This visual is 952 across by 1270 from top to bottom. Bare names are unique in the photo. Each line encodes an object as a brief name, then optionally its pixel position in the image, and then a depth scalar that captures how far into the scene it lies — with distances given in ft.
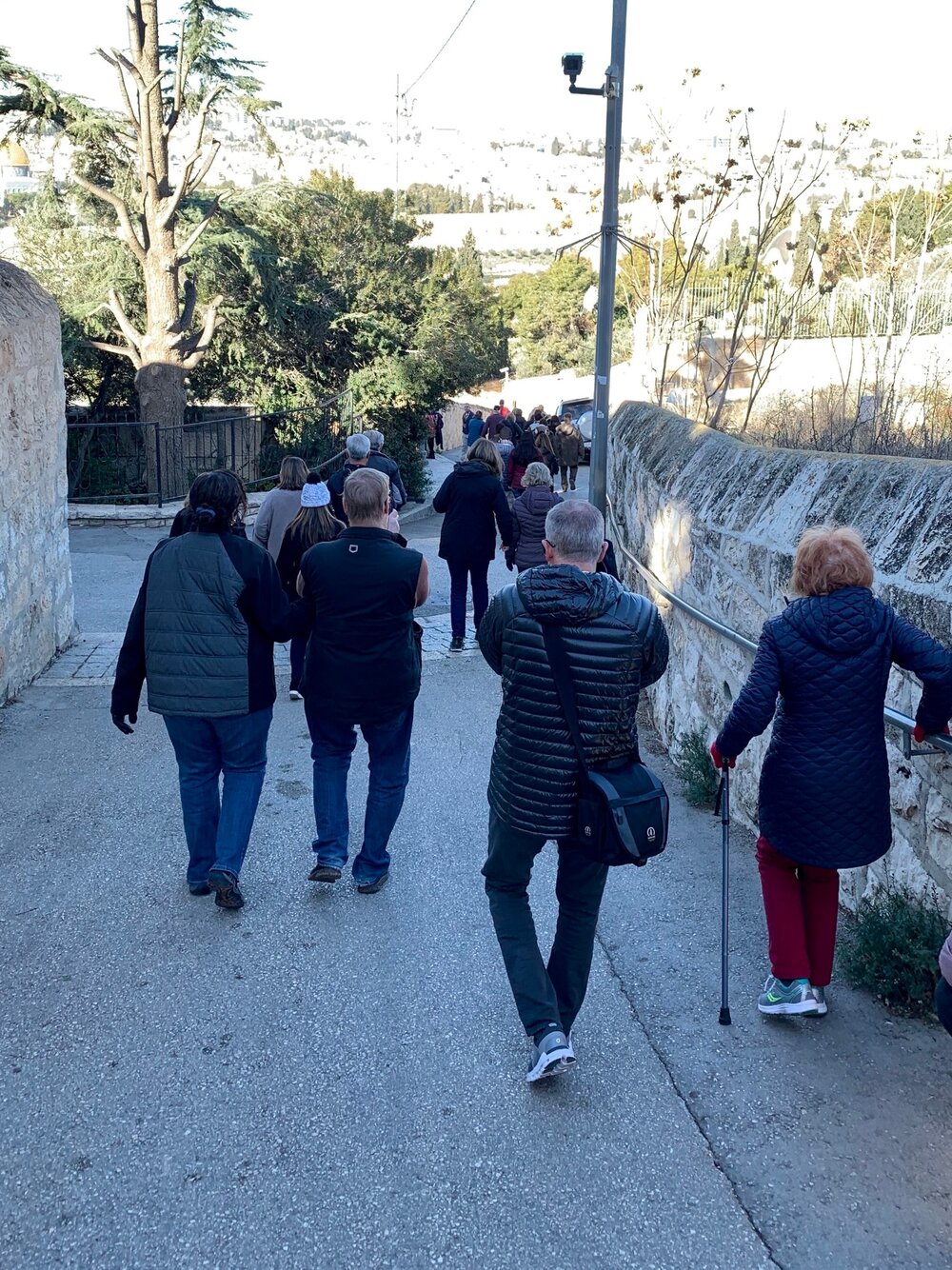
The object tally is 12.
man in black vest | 15.65
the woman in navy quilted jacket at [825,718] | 11.88
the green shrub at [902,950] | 12.63
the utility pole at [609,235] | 35.70
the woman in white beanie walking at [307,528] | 21.84
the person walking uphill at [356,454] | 27.25
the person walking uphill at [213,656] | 15.30
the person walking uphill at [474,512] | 30.91
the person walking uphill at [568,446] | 71.00
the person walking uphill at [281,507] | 24.97
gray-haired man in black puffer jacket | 11.47
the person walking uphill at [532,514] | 29.71
